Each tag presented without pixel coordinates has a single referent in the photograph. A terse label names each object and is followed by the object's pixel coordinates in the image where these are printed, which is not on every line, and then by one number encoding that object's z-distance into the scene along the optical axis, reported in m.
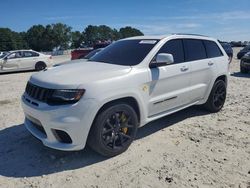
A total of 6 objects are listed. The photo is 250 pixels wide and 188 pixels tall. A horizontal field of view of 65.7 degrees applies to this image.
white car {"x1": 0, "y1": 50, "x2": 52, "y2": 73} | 11.06
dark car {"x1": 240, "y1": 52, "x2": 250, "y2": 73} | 9.15
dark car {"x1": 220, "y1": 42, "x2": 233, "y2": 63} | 13.84
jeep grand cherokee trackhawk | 2.61
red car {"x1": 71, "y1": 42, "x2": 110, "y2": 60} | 12.21
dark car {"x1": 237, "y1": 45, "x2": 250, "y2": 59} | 15.55
